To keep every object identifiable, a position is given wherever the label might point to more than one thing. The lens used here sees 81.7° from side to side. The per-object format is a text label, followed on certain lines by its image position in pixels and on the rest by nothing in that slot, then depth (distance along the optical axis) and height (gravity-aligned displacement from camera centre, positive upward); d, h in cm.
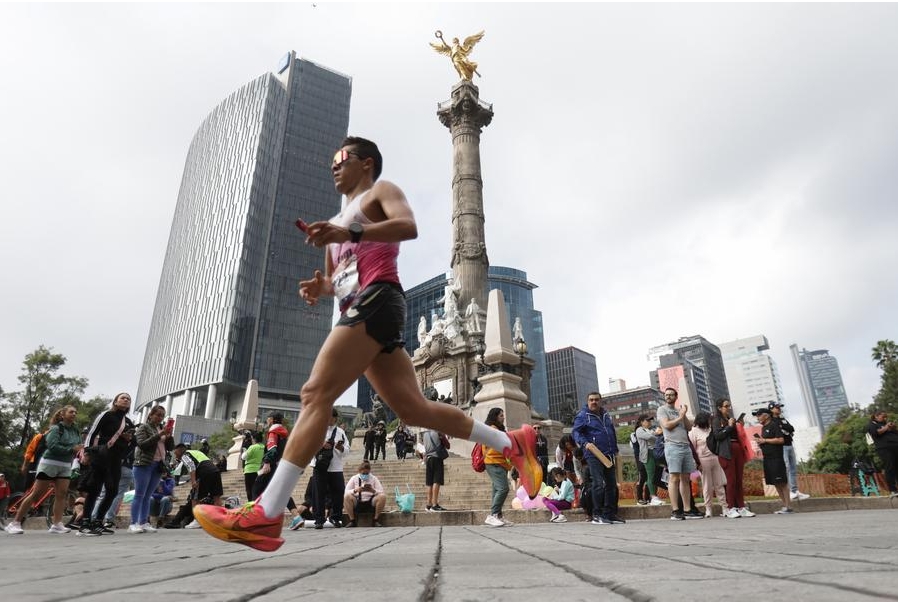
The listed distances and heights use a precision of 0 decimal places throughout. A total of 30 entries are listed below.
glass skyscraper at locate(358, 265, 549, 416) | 8569 +2862
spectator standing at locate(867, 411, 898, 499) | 897 +59
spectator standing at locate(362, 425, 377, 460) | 1646 +138
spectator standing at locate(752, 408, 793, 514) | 777 +42
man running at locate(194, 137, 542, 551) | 248 +68
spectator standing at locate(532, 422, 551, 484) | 1008 +59
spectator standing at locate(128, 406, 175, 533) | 673 +27
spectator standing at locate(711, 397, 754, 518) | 739 +39
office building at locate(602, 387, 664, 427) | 11094 +1744
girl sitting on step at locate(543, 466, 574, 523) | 760 -22
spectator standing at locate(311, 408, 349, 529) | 727 +5
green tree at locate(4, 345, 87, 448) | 2983 +508
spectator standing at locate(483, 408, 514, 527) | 680 +17
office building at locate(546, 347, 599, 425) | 10650 +2208
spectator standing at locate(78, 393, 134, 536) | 631 +41
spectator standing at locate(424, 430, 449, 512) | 833 +37
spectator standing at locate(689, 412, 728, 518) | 744 +24
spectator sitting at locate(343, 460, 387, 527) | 762 -16
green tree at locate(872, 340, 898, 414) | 4024 +802
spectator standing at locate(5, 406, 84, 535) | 656 +28
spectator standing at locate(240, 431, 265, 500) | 852 +39
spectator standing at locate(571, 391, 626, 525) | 652 +36
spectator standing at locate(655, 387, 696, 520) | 703 +39
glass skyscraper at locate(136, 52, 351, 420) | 6800 +3142
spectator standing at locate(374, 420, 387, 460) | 1770 +155
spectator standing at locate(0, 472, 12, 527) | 1179 -18
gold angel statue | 3853 +3034
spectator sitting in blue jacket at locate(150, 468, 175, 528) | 1015 -30
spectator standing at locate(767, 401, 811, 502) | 827 +60
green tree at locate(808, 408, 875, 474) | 4125 +286
